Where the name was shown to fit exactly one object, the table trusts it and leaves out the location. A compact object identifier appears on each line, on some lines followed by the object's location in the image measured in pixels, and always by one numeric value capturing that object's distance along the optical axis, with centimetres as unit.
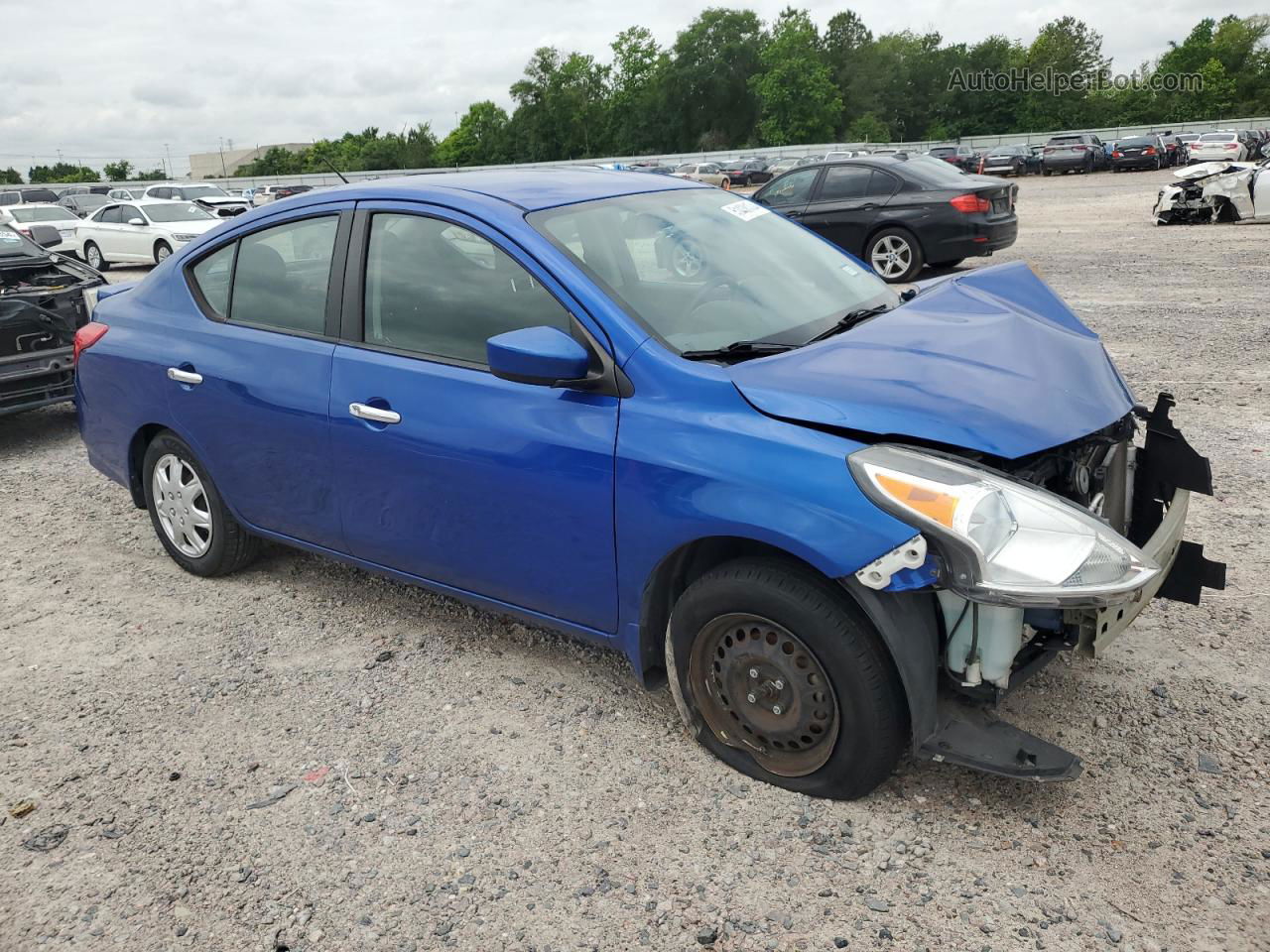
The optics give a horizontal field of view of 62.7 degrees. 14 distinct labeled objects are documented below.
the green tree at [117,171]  11500
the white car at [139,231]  1934
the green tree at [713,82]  10831
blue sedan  259
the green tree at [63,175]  10138
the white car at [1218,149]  3934
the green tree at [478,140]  11394
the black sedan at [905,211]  1258
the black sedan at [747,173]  4753
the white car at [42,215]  2284
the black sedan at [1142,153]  4094
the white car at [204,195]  2598
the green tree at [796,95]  9806
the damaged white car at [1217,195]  1672
